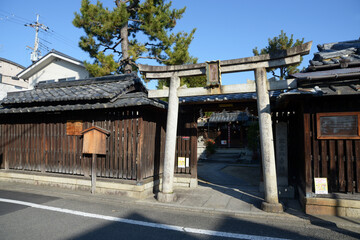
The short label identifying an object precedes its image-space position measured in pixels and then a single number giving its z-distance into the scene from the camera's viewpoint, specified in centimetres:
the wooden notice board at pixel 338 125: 612
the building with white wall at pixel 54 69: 1896
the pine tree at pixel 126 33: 1494
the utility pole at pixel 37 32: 3142
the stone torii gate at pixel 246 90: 643
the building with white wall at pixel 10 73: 2903
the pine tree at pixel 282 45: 1998
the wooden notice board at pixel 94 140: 848
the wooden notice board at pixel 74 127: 918
